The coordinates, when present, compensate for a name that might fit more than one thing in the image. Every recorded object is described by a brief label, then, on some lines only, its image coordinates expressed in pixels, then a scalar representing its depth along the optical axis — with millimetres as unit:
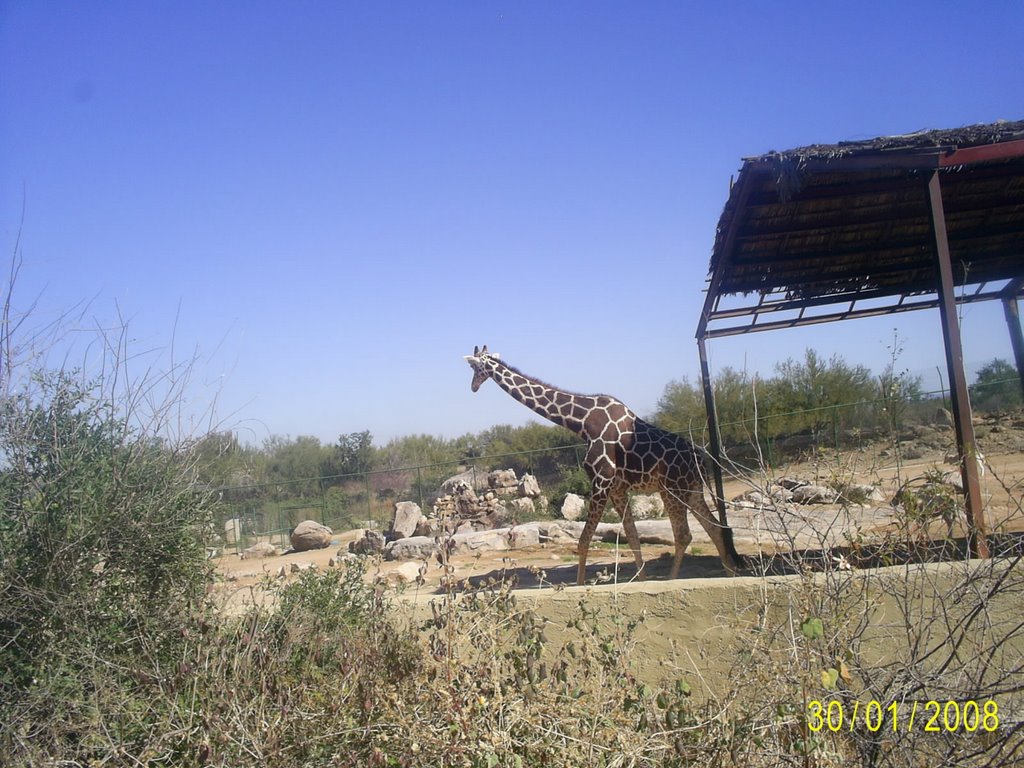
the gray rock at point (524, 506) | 17659
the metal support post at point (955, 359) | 5820
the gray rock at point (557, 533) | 13291
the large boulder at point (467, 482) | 20897
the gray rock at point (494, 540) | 13023
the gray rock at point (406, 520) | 17500
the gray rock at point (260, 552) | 18358
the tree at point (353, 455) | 33188
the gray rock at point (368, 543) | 14755
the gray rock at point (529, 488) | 20109
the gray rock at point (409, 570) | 10211
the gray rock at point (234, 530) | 20375
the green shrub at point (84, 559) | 4332
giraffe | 8500
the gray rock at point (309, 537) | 18641
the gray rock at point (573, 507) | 16922
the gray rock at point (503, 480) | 20681
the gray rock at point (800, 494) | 12283
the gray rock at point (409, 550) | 13487
